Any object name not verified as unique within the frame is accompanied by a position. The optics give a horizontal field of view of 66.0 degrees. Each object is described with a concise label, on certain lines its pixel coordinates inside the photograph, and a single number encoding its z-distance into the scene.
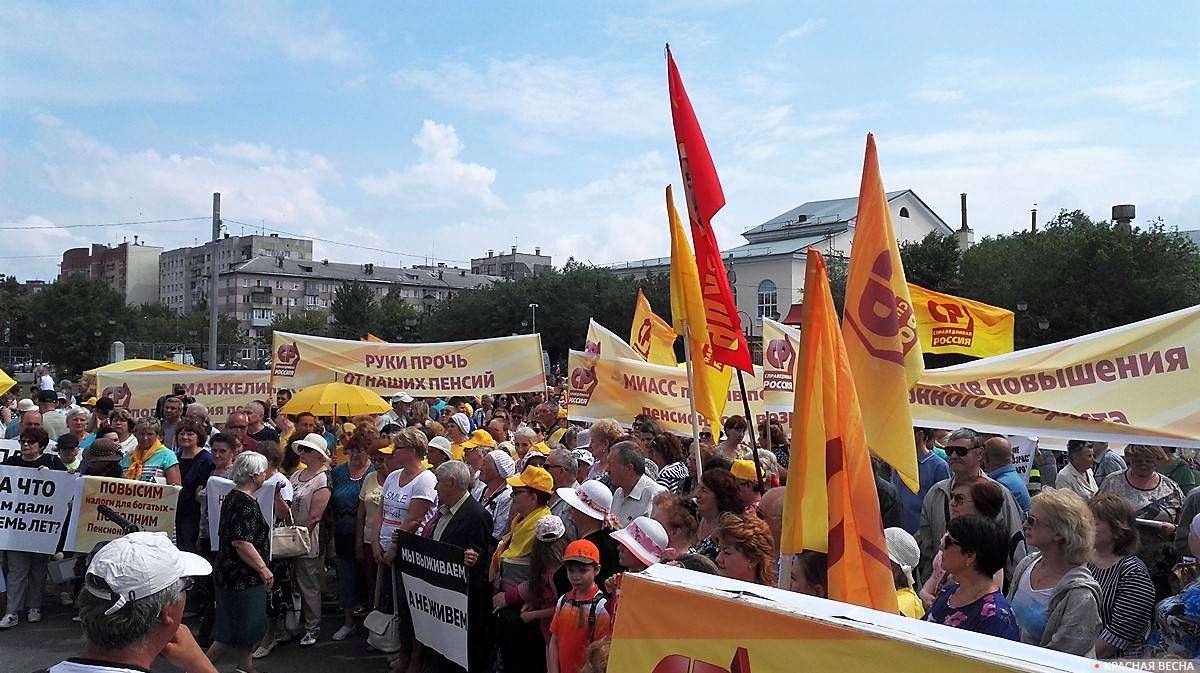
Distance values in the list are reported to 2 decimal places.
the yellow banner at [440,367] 13.43
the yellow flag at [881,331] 4.18
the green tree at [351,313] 77.12
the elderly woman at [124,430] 9.15
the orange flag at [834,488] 3.32
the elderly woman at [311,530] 7.57
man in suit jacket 5.89
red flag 6.27
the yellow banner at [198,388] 15.34
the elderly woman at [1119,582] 3.84
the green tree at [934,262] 48.12
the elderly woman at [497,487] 6.66
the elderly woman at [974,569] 3.72
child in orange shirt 4.70
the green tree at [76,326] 56.38
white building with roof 72.94
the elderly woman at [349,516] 7.86
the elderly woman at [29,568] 8.12
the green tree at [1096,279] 35.41
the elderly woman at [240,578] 6.09
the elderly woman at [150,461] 8.32
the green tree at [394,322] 79.31
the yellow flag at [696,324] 6.81
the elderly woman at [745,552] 4.20
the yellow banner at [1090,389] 5.64
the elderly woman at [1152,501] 5.73
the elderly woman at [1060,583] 3.78
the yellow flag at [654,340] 15.18
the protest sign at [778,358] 9.88
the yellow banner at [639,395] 10.85
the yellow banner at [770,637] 1.82
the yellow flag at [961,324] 12.28
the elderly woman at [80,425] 10.23
